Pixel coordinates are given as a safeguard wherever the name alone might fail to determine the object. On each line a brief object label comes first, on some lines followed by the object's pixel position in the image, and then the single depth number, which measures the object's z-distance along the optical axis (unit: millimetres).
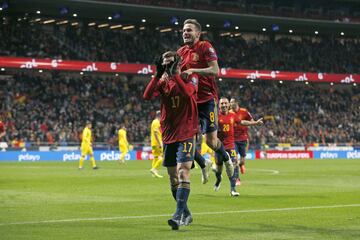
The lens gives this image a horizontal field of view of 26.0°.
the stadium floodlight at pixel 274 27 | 67562
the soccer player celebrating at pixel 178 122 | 11008
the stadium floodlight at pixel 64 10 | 57369
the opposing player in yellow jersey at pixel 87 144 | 36594
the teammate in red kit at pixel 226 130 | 19547
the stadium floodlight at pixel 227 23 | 65250
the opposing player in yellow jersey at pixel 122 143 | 43844
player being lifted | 12008
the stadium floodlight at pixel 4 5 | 54512
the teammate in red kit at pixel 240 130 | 21919
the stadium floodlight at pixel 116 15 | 59400
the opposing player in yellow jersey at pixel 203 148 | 38250
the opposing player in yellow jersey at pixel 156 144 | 28828
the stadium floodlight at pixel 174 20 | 62094
